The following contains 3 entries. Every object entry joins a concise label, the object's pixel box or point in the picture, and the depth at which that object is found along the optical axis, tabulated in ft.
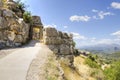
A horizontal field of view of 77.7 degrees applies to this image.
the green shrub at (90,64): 49.87
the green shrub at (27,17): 40.99
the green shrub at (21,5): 43.98
